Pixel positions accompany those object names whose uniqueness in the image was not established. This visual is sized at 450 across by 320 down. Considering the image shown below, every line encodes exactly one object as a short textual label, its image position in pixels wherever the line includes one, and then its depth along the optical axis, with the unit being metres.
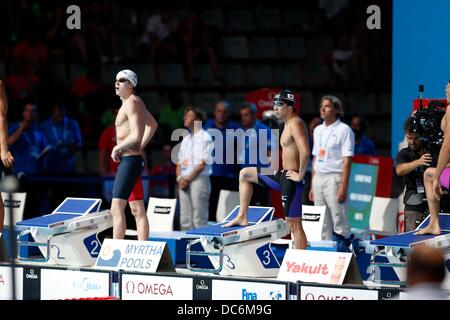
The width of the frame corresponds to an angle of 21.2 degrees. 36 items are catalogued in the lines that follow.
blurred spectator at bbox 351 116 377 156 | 14.42
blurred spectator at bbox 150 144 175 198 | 15.27
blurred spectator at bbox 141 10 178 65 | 18.91
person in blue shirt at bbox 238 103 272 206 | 13.05
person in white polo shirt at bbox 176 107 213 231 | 13.08
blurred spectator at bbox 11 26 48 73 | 17.59
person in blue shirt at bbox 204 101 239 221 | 13.62
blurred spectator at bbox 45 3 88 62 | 18.50
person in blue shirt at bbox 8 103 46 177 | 14.55
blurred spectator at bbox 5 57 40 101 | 17.23
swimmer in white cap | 10.61
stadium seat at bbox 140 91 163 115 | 18.12
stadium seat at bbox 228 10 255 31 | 19.86
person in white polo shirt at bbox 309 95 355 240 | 11.97
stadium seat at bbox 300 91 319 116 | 18.36
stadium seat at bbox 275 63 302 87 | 18.88
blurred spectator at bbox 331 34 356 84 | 18.45
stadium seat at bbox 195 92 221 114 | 18.41
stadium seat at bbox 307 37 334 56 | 19.52
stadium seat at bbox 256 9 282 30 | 19.84
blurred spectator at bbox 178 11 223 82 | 18.61
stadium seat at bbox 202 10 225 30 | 19.86
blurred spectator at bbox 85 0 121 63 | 18.61
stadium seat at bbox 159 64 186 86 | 18.88
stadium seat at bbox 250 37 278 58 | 19.48
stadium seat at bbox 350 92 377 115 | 18.41
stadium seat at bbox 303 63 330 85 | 18.81
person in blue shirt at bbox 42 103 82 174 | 14.62
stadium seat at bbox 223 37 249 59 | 19.39
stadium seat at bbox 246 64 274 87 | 19.02
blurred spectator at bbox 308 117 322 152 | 14.17
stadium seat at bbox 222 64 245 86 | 19.08
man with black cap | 10.20
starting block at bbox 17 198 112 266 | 10.90
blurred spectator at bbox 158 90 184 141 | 16.30
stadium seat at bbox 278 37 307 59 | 19.42
